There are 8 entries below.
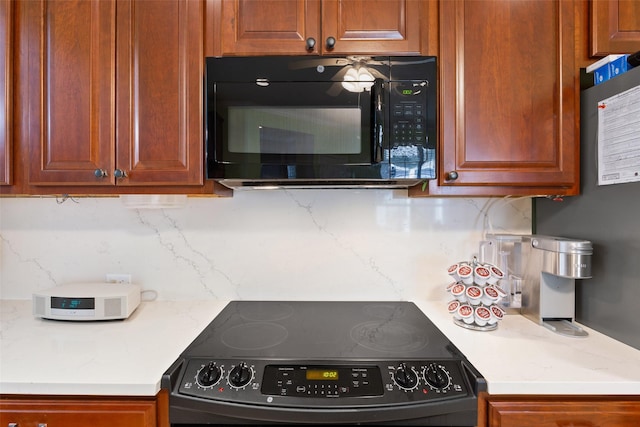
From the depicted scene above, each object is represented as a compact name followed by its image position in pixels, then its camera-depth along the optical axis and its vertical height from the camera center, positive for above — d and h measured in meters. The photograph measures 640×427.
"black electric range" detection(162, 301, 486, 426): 0.79 -0.45
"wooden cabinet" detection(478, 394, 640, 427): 0.83 -0.52
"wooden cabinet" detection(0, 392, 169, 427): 0.82 -0.51
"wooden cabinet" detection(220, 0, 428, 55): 1.11 +0.63
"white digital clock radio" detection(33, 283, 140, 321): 1.19 -0.35
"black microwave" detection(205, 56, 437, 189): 1.06 +0.31
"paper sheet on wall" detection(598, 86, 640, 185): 0.96 +0.22
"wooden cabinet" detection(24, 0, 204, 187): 1.12 +0.42
